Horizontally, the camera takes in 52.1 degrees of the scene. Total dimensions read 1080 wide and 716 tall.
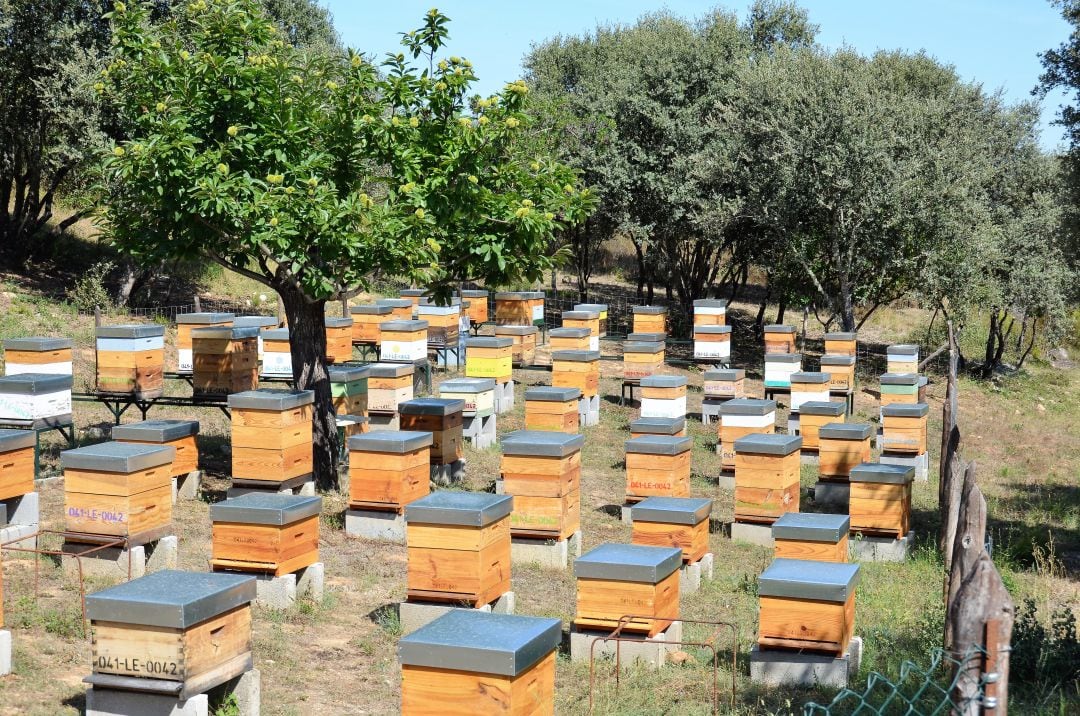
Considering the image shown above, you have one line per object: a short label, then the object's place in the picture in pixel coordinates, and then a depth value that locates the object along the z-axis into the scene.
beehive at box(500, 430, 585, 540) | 10.61
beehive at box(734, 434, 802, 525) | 12.02
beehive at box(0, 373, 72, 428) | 11.73
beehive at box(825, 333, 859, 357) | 21.39
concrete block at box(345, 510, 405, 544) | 10.99
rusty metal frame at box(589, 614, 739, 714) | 7.04
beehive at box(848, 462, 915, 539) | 11.72
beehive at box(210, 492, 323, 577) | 8.59
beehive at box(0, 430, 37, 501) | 9.38
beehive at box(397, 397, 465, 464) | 13.02
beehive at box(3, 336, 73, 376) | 12.66
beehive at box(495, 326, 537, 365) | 21.36
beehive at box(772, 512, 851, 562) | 9.44
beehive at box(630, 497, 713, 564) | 9.98
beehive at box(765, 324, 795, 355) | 21.89
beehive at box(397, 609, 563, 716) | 5.18
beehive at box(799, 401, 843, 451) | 15.18
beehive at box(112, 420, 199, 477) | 10.81
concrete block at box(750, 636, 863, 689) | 7.41
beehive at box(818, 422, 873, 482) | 13.59
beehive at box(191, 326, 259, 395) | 13.24
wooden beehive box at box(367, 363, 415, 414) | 15.36
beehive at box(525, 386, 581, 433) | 14.83
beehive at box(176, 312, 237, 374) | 14.76
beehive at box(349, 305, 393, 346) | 20.02
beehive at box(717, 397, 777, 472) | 15.17
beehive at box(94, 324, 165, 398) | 13.10
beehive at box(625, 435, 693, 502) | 12.27
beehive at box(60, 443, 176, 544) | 8.78
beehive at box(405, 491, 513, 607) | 8.16
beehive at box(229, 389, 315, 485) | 10.92
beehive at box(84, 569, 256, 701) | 5.92
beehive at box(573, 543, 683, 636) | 7.81
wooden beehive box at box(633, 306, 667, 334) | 22.91
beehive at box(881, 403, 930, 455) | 15.73
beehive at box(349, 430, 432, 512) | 10.78
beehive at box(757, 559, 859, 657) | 7.35
